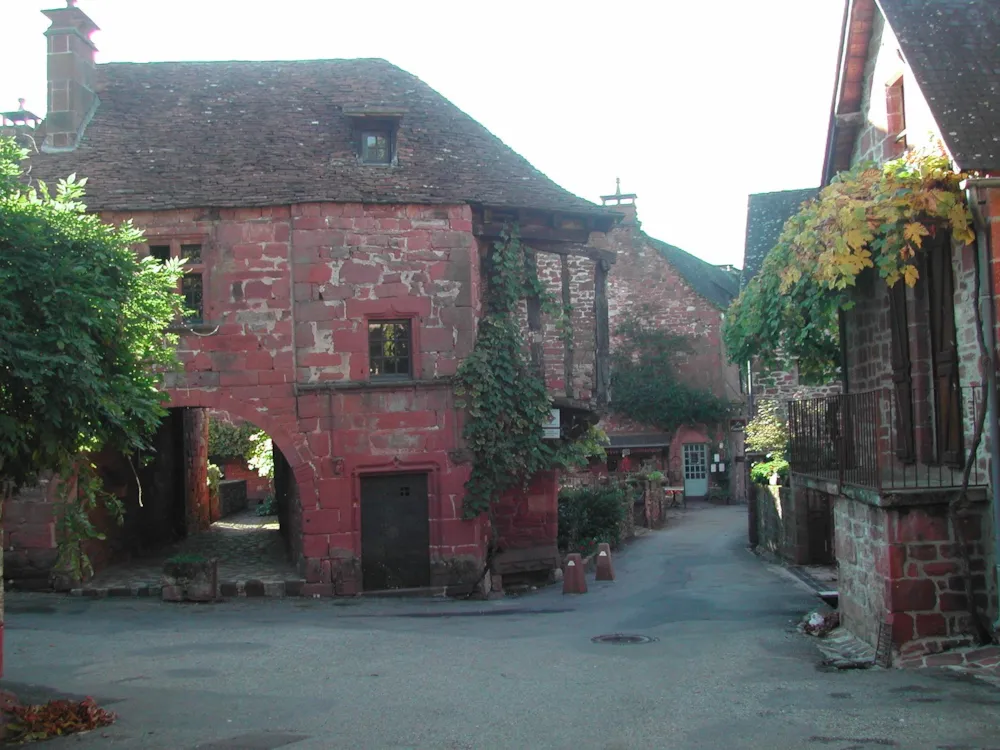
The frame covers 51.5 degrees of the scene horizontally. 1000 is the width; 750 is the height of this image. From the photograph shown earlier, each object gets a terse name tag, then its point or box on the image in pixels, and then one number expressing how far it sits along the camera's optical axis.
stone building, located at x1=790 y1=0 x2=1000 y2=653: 9.93
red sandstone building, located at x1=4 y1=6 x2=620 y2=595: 16.56
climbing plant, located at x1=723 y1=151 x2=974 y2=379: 10.16
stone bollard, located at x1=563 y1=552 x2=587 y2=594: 17.19
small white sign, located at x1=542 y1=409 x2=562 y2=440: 17.58
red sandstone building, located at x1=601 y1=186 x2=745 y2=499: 39.00
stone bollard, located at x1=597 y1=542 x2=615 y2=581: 18.81
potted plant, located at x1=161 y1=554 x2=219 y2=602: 15.74
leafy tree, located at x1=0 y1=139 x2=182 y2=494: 7.06
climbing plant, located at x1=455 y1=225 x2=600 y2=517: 16.70
